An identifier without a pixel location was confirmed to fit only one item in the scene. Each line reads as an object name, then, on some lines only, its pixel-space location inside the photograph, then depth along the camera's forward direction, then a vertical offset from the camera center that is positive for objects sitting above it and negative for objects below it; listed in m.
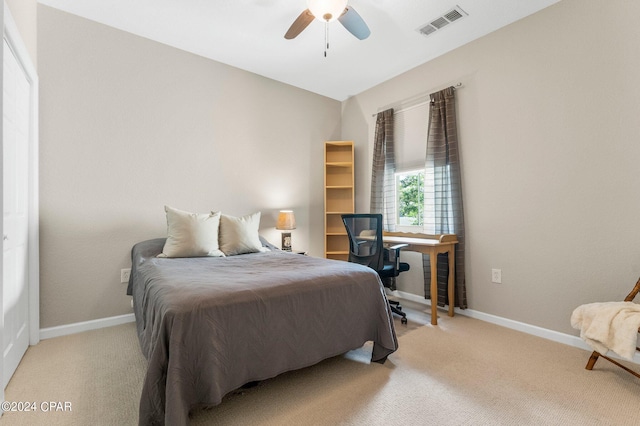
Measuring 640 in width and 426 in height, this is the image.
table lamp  3.57 -0.12
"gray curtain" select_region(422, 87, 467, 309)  3.04 +0.30
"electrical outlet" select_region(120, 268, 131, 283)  2.76 -0.55
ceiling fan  2.06 +1.46
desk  2.80 -0.33
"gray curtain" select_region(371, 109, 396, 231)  3.74 +0.54
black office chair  2.77 -0.32
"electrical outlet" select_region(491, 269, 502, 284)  2.79 -0.59
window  3.56 +0.19
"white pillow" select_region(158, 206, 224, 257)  2.57 -0.19
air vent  2.56 +1.73
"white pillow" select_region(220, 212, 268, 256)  2.83 -0.21
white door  1.76 +0.03
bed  1.27 -0.56
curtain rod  3.35 +1.33
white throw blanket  1.62 -0.66
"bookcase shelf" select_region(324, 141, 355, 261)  4.16 +0.30
